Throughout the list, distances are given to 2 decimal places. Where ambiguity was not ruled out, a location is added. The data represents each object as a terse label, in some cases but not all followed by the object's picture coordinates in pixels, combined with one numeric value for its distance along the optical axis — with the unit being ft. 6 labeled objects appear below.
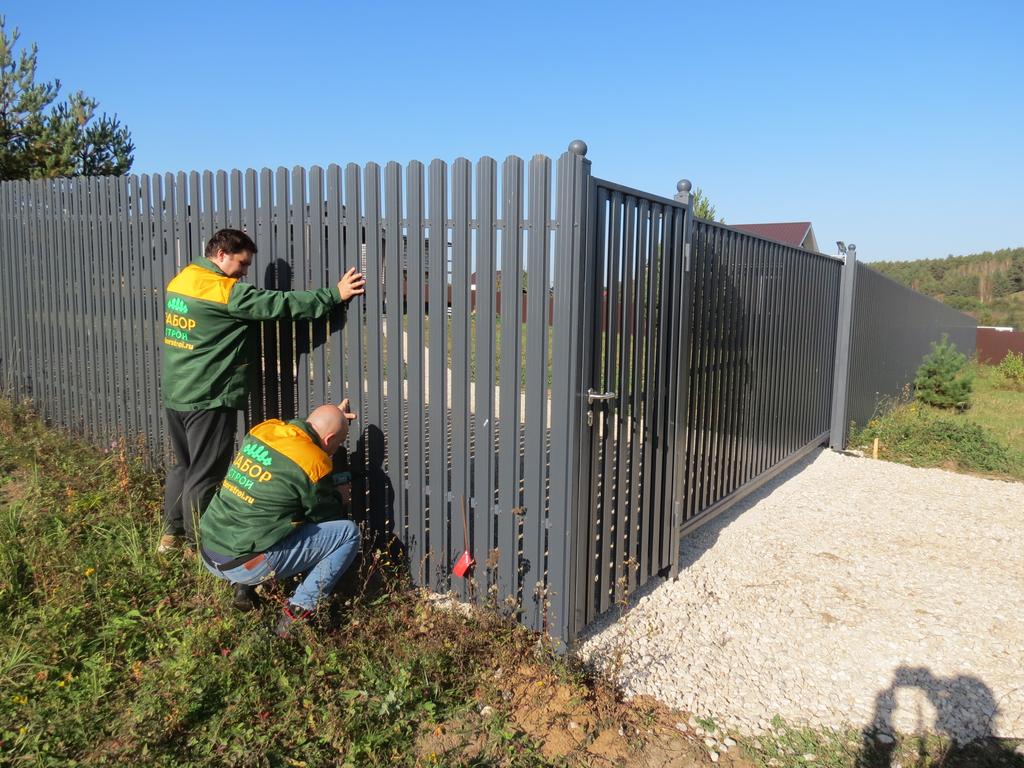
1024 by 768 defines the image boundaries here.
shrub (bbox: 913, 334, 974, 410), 46.65
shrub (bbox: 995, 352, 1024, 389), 66.03
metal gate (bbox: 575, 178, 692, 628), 11.96
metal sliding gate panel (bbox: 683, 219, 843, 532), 16.99
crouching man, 11.28
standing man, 13.26
